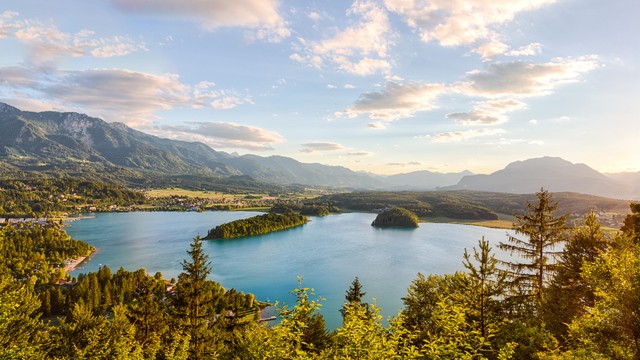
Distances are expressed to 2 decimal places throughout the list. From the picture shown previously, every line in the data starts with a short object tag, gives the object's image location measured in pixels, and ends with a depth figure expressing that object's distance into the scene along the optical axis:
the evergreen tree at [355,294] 44.58
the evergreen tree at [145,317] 27.20
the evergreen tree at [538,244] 21.47
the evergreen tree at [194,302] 24.67
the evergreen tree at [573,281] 17.89
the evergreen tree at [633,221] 20.36
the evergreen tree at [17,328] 13.29
